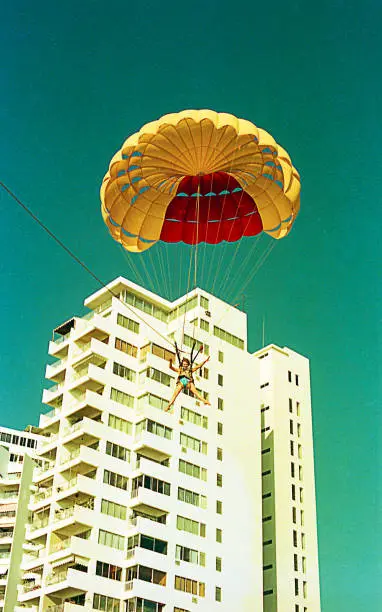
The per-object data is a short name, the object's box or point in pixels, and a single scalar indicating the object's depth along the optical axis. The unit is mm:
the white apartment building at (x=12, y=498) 58094
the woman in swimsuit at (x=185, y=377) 32875
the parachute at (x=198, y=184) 34031
